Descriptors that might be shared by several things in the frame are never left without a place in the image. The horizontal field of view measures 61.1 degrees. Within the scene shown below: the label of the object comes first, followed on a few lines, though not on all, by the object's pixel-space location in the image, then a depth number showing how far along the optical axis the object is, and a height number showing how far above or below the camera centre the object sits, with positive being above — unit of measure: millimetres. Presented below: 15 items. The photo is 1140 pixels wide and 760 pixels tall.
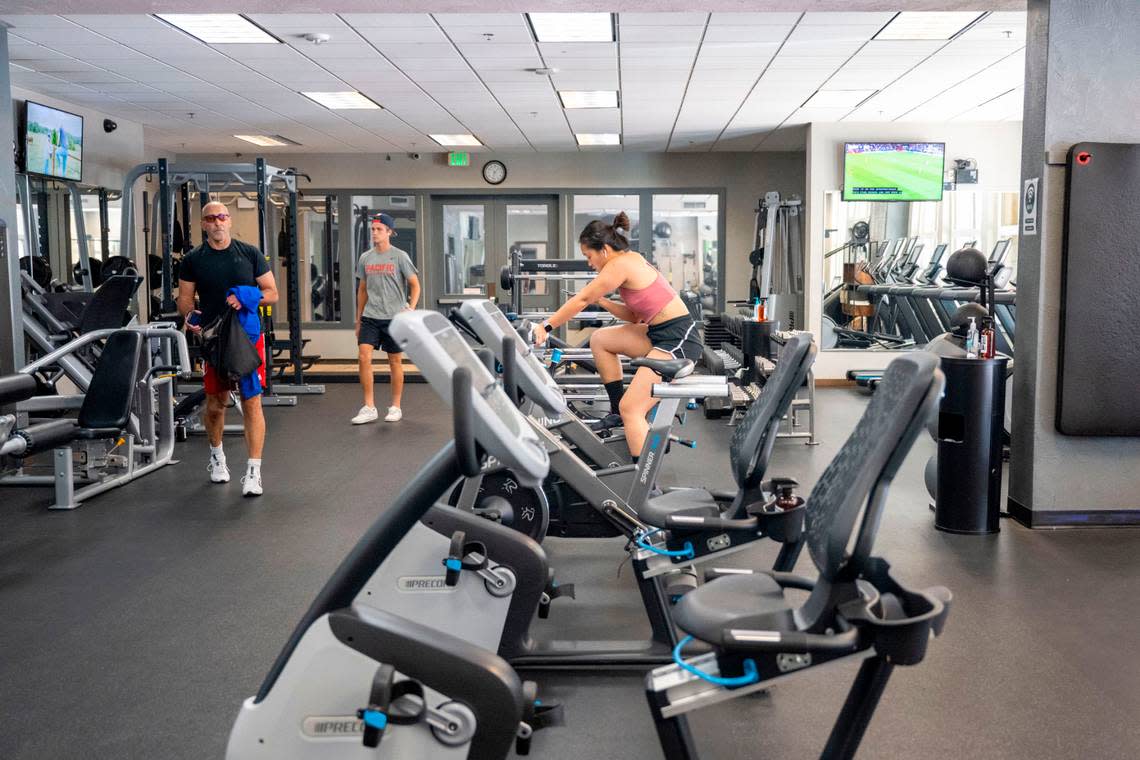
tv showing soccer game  9844 +1189
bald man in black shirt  4941 +1
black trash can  4305 -713
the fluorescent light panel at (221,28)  5867 +1592
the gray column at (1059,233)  4340 +234
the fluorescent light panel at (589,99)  8263 +1612
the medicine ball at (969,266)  4605 +86
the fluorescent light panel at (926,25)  5871 +1613
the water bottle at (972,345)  4430 -278
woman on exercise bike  4582 -140
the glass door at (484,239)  12609 +575
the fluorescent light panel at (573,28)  5914 +1605
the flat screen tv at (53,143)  7734 +1157
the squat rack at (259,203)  8125 +660
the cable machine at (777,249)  9023 +341
